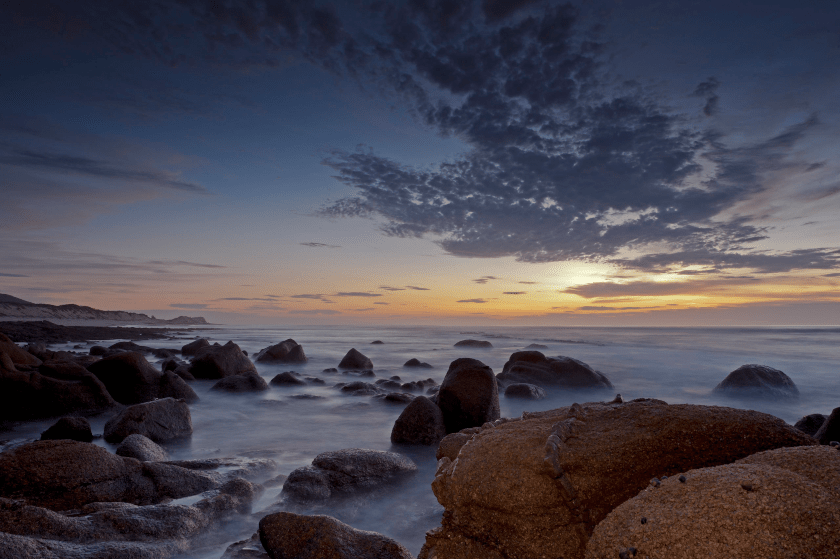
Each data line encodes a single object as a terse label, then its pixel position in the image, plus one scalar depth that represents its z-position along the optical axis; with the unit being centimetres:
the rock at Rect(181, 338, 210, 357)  2173
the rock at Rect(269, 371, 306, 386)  1445
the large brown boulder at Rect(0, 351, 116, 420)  885
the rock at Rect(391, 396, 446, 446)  779
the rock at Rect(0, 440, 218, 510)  448
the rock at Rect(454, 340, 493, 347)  3131
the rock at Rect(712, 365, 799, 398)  1261
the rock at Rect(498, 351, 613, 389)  1416
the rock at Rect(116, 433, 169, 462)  598
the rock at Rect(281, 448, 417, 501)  550
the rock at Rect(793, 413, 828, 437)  644
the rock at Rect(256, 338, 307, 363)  2088
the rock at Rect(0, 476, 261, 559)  318
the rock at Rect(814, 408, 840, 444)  505
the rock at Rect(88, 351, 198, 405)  1042
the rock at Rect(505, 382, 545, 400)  1232
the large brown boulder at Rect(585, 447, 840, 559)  179
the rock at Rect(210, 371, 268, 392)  1303
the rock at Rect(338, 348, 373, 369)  1900
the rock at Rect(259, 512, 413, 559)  345
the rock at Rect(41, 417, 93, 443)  678
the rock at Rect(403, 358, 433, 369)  2053
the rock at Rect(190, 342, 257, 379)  1448
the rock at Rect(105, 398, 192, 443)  734
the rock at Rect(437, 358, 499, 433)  788
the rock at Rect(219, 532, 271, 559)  379
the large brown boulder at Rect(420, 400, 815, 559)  251
